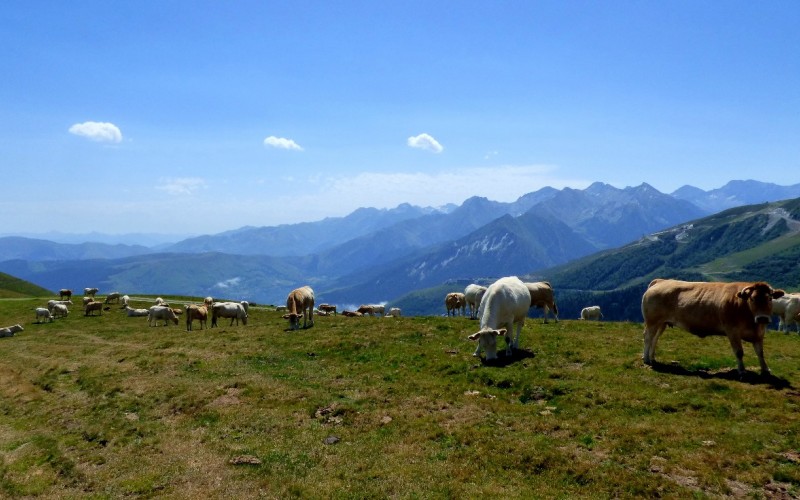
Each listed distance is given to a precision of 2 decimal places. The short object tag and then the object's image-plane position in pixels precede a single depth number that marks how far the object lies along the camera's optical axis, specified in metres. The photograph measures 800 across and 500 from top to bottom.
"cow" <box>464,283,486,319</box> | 44.72
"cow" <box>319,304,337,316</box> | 63.47
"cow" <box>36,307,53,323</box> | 55.75
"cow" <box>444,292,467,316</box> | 51.34
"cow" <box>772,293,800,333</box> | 36.47
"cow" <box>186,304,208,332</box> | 46.16
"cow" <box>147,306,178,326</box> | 50.22
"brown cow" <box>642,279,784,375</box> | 18.05
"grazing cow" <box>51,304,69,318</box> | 57.77
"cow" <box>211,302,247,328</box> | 47.56
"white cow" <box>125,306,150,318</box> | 57.45
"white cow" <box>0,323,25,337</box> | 47.50
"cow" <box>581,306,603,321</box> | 59.41
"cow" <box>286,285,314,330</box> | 38.31
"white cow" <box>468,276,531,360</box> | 22.81
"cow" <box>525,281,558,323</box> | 36.22
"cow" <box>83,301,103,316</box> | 59.25
